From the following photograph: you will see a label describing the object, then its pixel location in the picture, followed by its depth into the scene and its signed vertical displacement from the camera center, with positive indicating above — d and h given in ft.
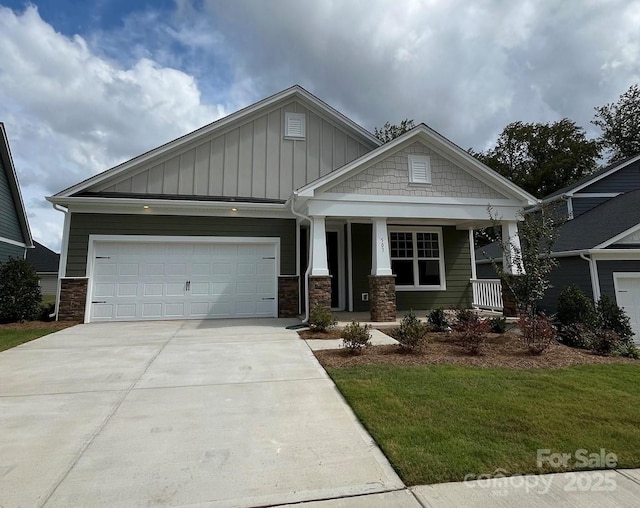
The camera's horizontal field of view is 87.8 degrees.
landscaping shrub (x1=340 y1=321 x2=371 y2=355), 19.26 -2.82
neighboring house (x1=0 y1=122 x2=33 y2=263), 41.93 +10.66
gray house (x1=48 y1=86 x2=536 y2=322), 30.17 +6.97
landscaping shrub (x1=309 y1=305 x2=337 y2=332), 25.62 -2.32
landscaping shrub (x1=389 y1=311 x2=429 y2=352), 19.33 -2.72
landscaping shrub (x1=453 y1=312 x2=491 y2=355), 19.99 -2.74
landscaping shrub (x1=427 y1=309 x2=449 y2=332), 26.80 -2.59
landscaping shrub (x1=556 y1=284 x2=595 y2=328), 26.55 -1.66
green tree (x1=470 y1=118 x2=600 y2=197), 86.22 +36.60
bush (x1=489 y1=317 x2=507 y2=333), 26.12 -2.86
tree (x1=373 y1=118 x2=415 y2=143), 81.25 +39.36
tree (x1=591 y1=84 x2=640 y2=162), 83.76 +42.58
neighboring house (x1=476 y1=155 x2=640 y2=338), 32.24 +3.37
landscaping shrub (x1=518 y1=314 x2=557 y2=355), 20.07 -2.77
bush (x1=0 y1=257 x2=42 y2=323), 30.48 -0.17
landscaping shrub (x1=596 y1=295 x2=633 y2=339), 27.07 -2.54
